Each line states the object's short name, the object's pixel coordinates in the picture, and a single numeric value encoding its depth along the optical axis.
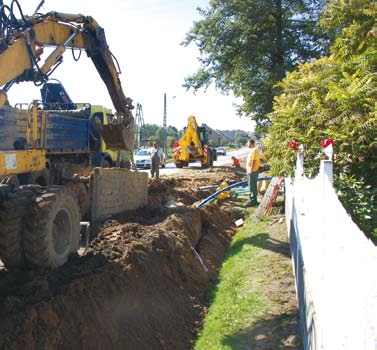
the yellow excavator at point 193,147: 27.80
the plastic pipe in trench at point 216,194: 11.52
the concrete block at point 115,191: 8.40
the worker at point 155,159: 17.56
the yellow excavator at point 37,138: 5.25
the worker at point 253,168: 12.75
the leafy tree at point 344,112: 7.03
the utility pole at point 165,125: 34.84
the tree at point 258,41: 22.50
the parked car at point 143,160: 30.71
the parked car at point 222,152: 68.25
